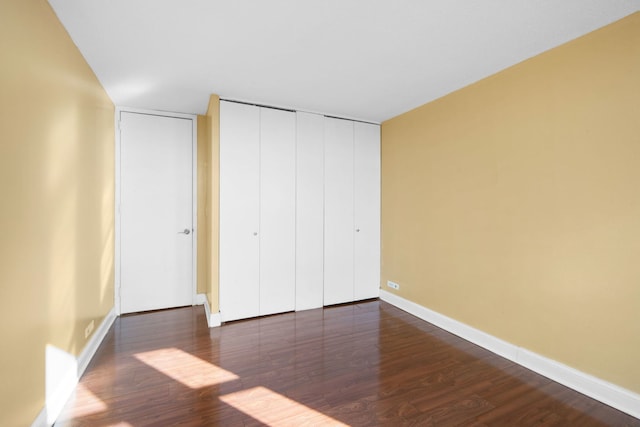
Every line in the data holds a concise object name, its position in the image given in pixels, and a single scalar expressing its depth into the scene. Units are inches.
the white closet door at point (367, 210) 160.7
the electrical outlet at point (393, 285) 154.2
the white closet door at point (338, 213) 152.9
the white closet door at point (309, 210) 145.5
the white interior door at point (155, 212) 141.2
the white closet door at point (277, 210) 137.1
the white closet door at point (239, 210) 128.6
